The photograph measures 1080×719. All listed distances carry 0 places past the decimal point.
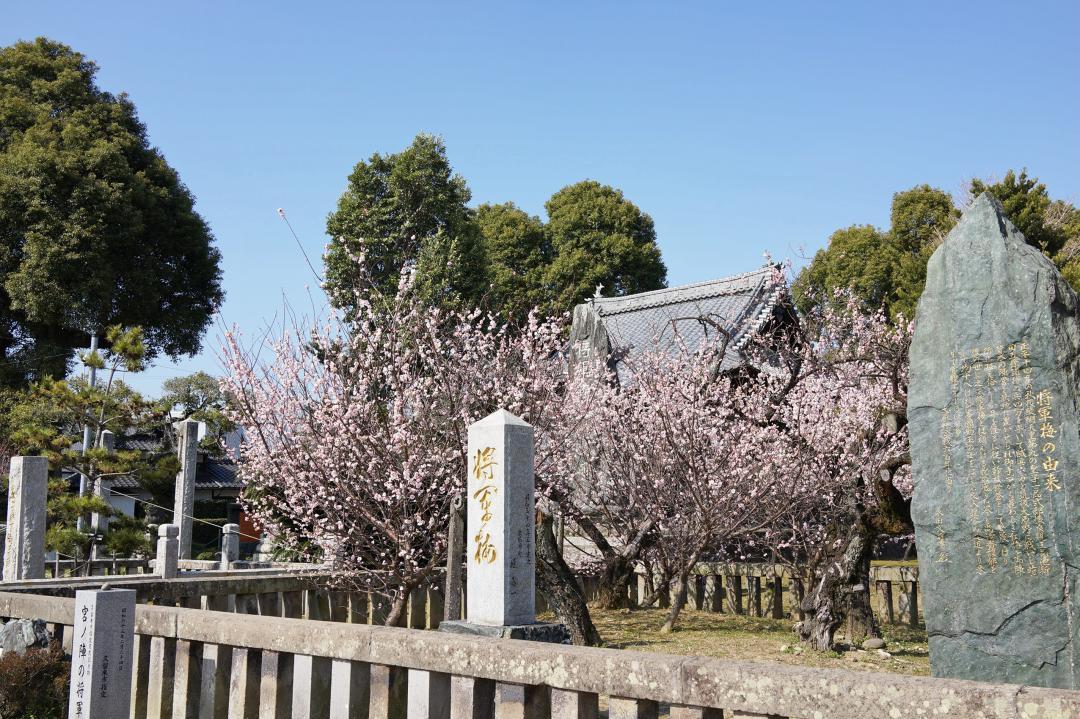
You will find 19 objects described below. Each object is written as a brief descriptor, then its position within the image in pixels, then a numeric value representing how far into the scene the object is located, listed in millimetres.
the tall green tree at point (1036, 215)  22250
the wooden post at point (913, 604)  12000
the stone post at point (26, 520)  10734
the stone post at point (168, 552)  10109
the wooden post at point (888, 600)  12297
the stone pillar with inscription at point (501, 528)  5719
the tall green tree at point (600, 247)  34312
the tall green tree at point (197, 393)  27300
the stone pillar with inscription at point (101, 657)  4305
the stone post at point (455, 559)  8117
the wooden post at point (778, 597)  12602
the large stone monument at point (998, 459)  6066
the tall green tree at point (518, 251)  33812
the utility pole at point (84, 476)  15250
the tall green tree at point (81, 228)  22516
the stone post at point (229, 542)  15273
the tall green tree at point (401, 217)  21062
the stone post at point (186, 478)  14180
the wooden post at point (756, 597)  12867
